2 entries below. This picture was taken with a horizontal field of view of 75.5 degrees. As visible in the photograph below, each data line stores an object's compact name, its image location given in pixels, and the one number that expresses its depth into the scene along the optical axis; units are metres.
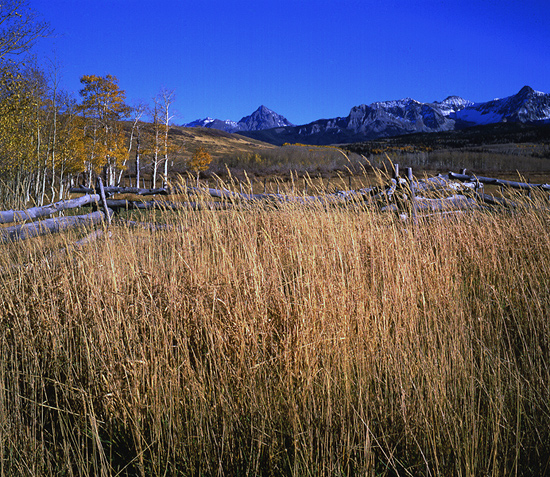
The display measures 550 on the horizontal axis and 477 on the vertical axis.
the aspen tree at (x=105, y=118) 29.73
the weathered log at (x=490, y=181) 9.54
